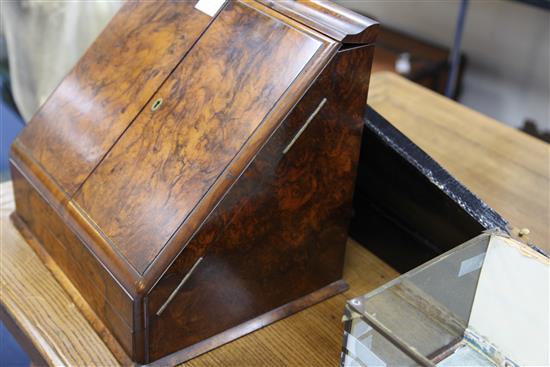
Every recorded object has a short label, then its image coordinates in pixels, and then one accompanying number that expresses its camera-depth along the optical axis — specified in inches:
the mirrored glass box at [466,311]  30.7
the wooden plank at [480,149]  53.4
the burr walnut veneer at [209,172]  37.9
